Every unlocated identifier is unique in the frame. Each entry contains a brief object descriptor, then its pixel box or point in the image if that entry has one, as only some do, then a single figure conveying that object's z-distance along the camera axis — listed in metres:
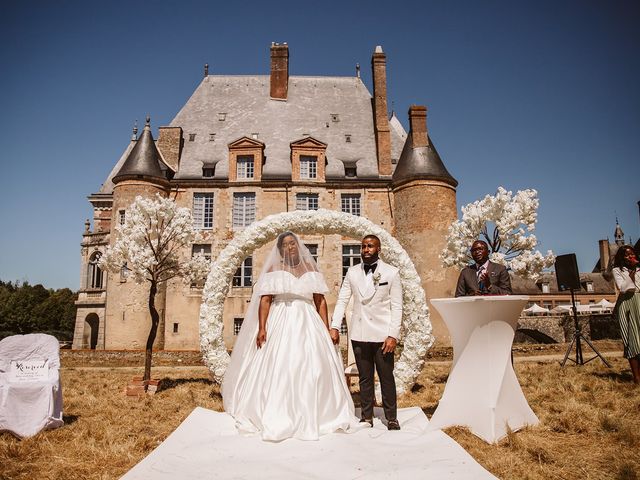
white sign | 5.57
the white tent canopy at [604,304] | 40.25
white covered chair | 5.37
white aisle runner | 3.79
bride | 5.04
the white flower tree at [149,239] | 9.84
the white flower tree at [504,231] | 11.16
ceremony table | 4.80
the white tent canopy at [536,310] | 37.72
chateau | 21.39
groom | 5.45
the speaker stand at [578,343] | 11.01
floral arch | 7.87
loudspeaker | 11.50
